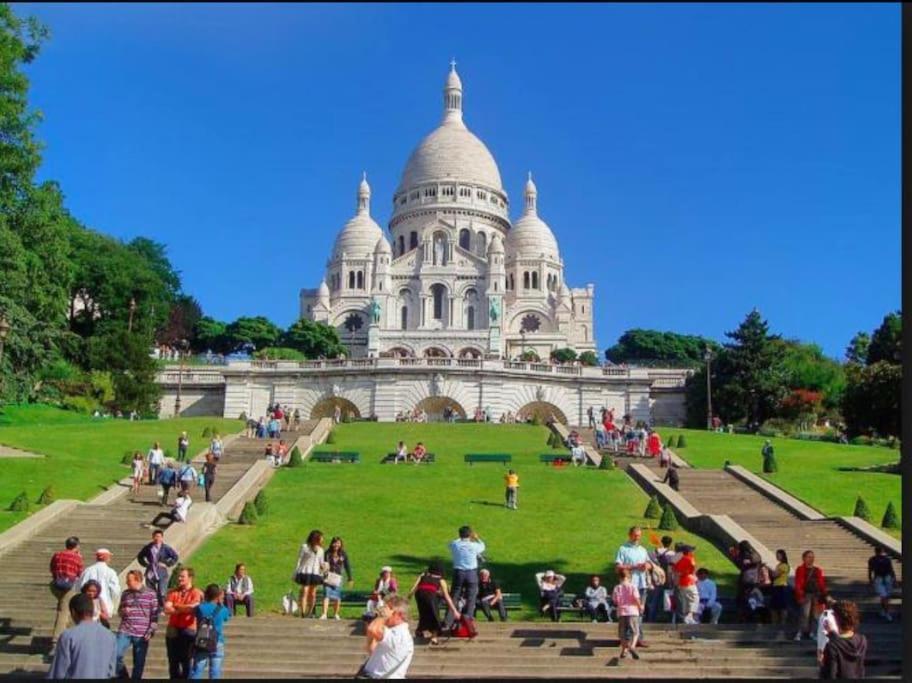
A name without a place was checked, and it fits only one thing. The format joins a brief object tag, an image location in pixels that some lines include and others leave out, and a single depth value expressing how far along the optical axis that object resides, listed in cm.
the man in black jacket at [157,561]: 1492
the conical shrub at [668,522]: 2272
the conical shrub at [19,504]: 2273
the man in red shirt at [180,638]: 1208
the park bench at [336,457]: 3344
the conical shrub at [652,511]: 2380
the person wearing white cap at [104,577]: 1348
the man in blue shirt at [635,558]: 1470
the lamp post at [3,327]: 3034
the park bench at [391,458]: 3306
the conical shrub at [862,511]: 2370
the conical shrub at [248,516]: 2284
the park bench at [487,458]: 3259
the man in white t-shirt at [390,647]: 995
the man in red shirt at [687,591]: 1489
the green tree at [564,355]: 8995
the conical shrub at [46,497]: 2353
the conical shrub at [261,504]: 2353
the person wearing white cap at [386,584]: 1527
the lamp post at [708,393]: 5100
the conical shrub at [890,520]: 2298
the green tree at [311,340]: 8462
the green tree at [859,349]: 7450
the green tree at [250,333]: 8850
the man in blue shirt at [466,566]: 1430
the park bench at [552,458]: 3341
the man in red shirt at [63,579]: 1330
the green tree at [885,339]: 5892
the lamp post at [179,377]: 5500
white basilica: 9619
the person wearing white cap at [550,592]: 1593
